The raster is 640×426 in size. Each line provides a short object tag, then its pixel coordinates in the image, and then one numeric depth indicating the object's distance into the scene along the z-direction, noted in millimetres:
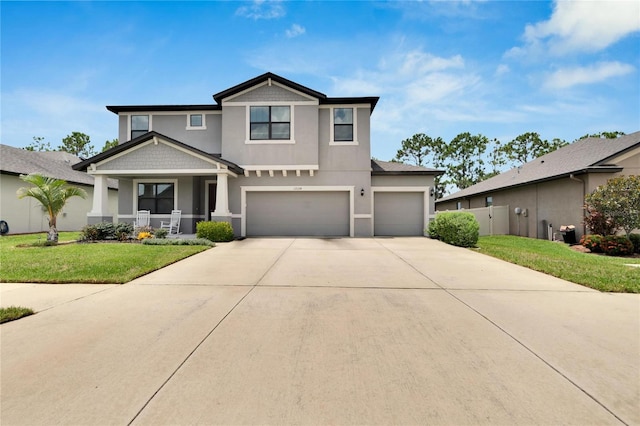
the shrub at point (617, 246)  10074
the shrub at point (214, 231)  11602
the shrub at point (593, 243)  10539
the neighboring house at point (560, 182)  12328
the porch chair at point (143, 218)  13641
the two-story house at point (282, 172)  13664
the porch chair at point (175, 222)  13510
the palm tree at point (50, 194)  10398
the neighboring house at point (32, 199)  14180
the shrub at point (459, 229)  10750
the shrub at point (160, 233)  11461
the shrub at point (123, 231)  11141
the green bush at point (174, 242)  10135
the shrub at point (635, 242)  10508
